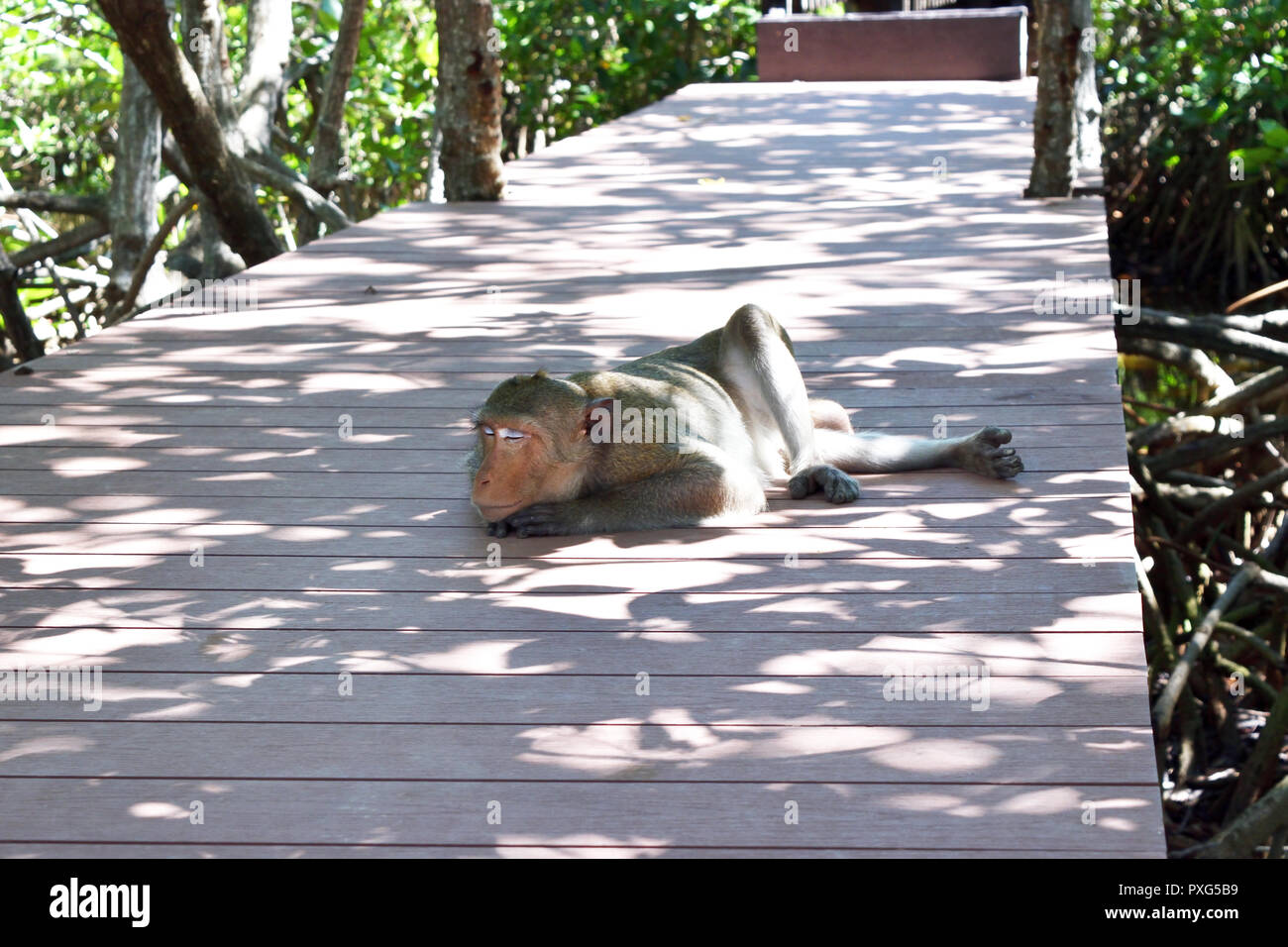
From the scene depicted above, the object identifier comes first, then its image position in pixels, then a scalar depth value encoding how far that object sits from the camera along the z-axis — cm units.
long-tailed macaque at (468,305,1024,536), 378
